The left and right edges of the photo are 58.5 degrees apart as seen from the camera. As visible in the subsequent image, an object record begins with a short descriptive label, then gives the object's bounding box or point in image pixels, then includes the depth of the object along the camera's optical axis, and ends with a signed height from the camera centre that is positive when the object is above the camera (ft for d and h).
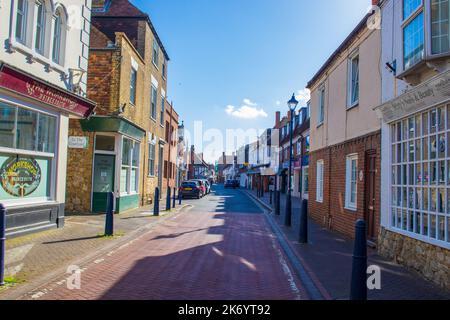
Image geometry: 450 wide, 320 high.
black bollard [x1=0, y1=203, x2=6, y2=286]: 18.30 -2.85
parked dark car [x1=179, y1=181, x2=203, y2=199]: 102.89 -2.06
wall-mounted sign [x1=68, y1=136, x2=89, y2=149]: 46.93 +4.31
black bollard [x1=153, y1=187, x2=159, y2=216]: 51.90 -3.53
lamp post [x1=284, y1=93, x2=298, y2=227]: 47.17 -3.23
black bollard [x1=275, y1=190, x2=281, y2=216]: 61.93 -2.91
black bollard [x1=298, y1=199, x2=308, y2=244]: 34.50 -3.54
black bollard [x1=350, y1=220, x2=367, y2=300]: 16.72 -3.35
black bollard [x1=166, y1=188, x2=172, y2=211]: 60.33 -3.12
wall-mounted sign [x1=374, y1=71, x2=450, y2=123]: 20.40 +5.19
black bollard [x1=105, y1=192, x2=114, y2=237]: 32.99 -3.23
